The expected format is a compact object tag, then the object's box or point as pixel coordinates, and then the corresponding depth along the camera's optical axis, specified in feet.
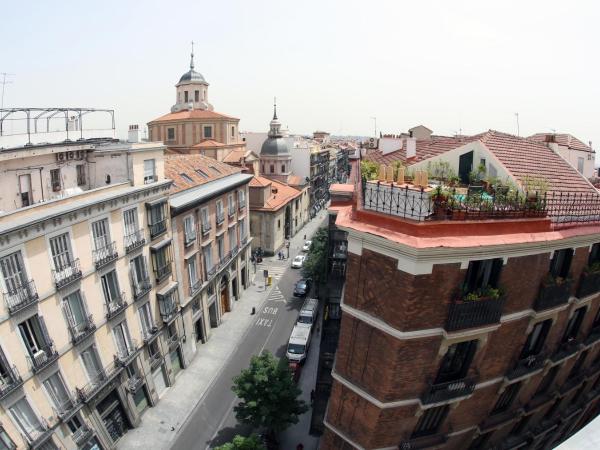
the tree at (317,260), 125.72
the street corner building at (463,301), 34.37
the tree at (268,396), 70.69
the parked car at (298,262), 174.91
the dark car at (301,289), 145.18
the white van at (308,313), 116.99
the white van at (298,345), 100.97
